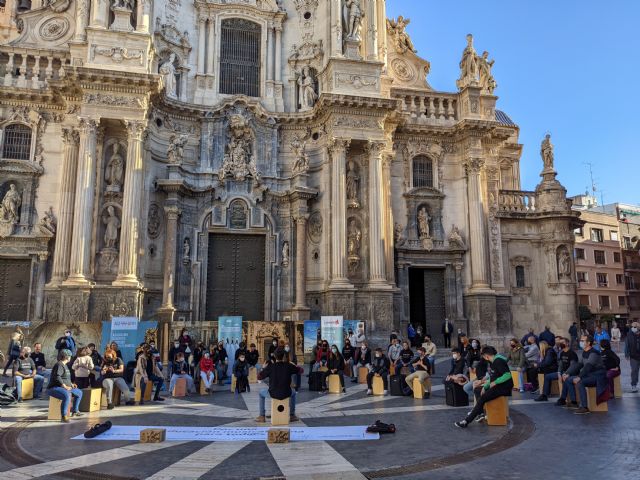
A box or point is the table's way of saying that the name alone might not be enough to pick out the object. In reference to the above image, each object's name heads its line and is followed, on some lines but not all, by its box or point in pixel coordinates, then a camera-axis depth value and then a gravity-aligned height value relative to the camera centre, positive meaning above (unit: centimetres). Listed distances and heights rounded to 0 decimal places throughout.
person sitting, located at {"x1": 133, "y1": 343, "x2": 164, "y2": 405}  1389 -133
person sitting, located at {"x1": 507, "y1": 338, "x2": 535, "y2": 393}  1553 -113
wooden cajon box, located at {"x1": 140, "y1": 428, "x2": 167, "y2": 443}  925 -193
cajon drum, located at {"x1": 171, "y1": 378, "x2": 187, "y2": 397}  1529 -185
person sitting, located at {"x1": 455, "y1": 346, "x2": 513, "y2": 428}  1033 -124
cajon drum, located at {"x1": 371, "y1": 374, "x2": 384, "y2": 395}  1509 -176
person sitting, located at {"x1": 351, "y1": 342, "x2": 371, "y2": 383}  1822 -131
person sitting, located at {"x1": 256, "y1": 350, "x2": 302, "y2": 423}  1080 -108
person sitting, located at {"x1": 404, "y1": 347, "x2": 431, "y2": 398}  1452 -138
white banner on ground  957 -204
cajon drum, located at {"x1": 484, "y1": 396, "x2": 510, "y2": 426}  1048 -175
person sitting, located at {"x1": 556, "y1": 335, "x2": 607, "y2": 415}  1164 -114
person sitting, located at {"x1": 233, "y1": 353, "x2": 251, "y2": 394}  1569 -146
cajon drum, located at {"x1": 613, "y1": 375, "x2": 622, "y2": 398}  1366 -170
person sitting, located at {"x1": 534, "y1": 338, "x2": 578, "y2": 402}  1312 -110
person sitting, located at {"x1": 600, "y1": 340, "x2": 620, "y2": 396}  1248 -90
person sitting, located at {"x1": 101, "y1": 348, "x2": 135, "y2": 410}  1320 -137
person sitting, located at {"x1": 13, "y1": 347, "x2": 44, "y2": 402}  1442 -137
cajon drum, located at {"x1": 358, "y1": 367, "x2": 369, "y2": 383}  1770 -170
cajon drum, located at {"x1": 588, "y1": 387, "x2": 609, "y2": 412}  1161 -177
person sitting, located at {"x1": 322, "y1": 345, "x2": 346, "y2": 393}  1597 -129
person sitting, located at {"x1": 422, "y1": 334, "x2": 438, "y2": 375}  1759 -82
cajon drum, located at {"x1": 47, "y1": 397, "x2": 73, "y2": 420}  1164 -183
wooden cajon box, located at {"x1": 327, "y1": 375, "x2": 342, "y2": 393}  1547 -177
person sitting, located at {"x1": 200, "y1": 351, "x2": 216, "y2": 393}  1555 -141
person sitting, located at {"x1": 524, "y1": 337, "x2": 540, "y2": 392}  1540 -110
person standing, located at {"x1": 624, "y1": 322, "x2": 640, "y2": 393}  1466 -90
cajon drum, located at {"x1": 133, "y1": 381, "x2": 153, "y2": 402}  1375 -180
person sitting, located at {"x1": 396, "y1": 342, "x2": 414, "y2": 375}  1567 -117
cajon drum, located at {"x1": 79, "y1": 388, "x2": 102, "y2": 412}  1267 -180
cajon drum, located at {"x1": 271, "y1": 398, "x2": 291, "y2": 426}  1077 -178
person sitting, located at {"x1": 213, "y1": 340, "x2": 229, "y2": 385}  1792 -135
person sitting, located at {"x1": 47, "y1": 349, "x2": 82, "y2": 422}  1155 -141
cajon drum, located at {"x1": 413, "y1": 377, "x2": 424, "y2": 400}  1436 -179
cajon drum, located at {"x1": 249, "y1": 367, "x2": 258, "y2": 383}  1830 -181
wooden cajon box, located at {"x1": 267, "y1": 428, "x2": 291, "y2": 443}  918 -193
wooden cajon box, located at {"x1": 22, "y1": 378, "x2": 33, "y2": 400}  1455 -177
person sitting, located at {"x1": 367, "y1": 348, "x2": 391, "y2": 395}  1527 -141
